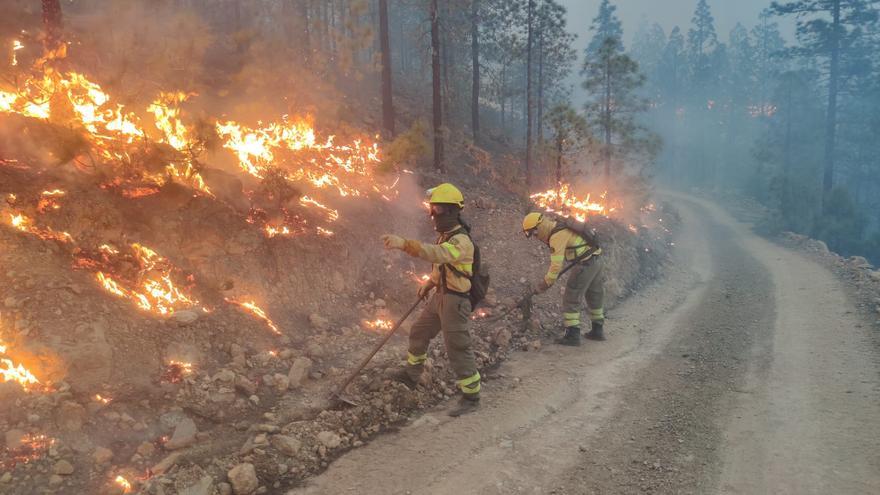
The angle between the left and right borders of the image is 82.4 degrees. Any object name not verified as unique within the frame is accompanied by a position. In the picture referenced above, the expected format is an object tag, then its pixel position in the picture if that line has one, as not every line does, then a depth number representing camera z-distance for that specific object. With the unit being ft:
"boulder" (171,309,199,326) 20.80
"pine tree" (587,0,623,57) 166.61
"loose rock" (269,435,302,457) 16.55
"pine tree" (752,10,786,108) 177.17
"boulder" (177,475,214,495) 14.55
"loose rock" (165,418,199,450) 16.43
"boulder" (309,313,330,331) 25.41
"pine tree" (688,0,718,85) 185.90
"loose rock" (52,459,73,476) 14.38
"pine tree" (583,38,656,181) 76.33
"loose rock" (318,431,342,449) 17.39
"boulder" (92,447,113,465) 15.10
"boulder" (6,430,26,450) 14.57
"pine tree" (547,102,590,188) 60.18
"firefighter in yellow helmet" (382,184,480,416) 19.75
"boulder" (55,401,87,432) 15.67
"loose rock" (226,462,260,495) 14.98
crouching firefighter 28.71
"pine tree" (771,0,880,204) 94.73
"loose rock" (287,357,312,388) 20.75
